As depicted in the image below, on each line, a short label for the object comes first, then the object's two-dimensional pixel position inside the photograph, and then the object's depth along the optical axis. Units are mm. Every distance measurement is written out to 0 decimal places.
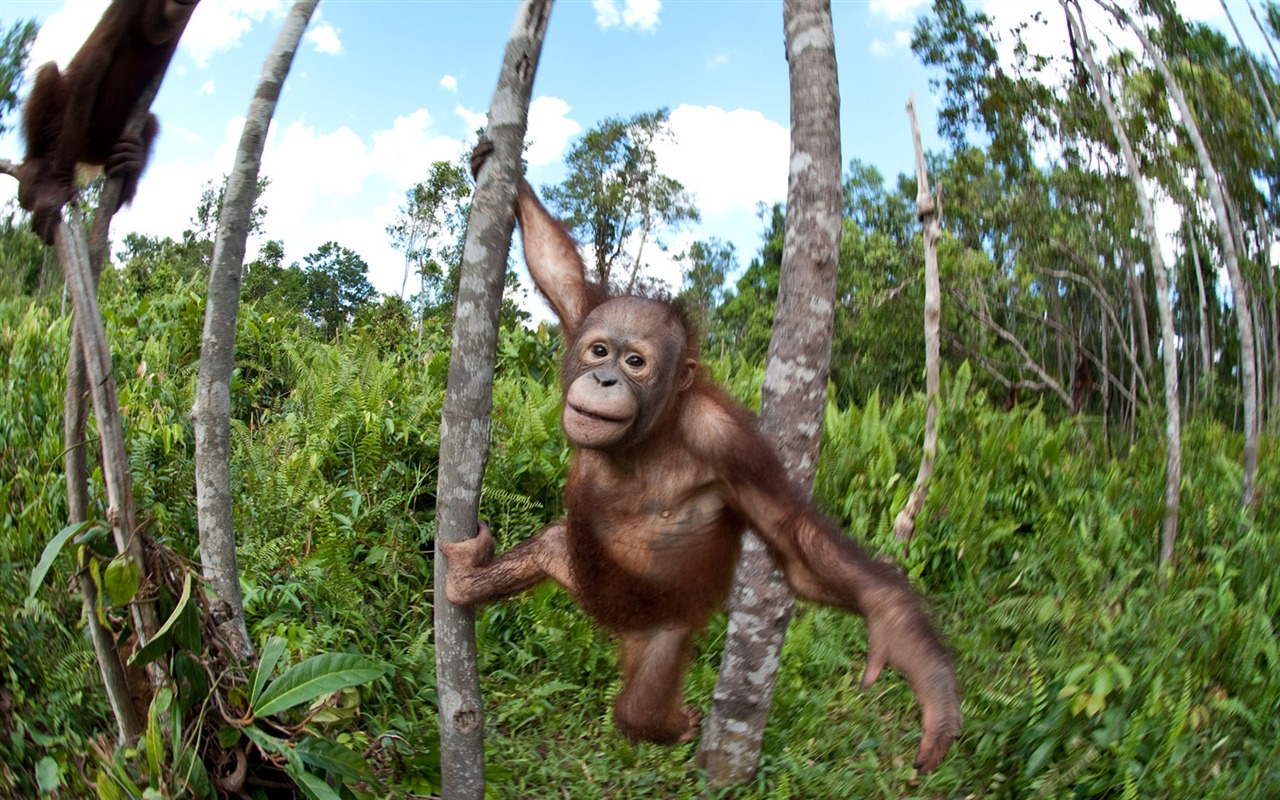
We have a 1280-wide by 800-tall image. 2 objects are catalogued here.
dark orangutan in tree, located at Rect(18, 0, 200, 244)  2445
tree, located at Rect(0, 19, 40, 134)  6191
